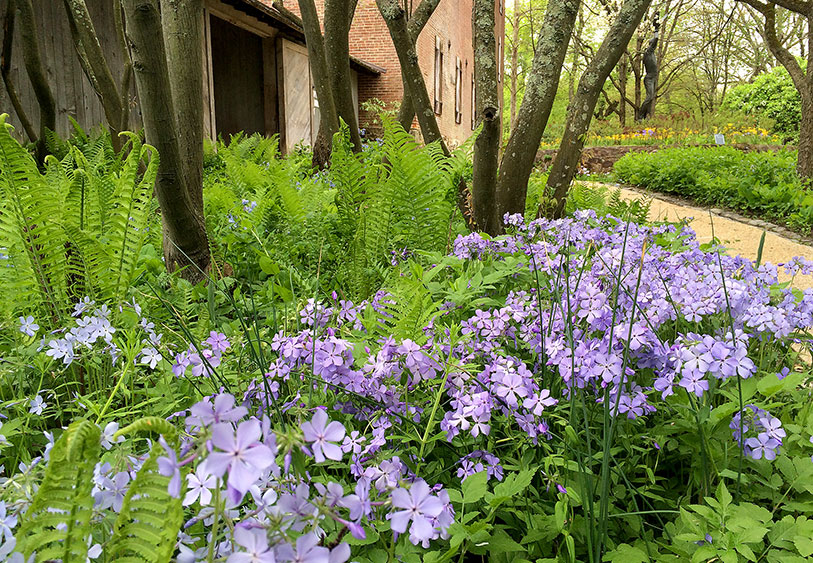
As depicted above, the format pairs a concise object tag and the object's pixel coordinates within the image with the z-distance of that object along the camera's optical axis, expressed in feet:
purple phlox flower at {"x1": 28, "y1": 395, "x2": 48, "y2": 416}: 3.73
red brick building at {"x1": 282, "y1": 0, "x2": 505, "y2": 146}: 47.16
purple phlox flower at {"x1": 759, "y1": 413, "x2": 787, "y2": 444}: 3.15
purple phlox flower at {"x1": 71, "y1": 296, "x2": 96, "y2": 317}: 4.66
